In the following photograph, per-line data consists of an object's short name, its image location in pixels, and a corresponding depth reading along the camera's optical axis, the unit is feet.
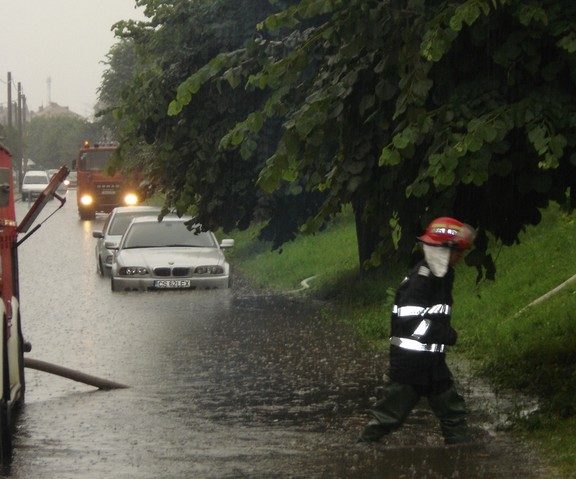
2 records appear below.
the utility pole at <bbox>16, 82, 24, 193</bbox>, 327.67
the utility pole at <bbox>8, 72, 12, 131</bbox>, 344.12
